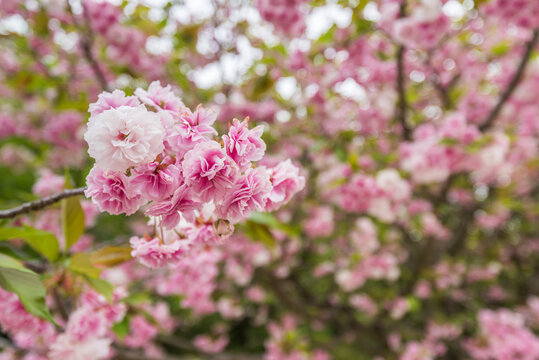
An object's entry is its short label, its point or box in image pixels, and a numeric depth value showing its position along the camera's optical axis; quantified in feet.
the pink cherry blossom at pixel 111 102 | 0.96
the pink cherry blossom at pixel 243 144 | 0.94
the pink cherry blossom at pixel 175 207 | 0.93
